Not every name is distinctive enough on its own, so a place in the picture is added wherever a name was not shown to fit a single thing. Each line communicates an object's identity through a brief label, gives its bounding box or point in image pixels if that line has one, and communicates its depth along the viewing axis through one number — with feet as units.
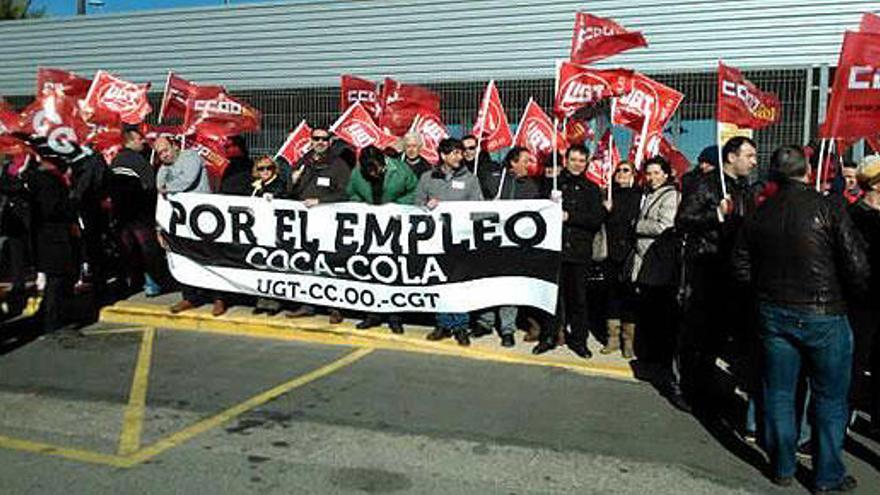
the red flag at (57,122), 27.50
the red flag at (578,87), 26.48
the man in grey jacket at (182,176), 30.22
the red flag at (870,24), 19.65
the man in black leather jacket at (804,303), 14.66
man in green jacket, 27.25
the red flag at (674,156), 34.24
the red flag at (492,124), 32.76
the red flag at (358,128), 34.99
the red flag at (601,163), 30.14
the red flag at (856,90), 18.78
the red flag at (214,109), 33.06
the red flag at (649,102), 29.37
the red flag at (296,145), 39.06
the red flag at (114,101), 35.86
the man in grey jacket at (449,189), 26.11
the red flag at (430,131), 35.99
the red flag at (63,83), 33.71
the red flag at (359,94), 38.63
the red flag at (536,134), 33.12
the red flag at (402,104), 36.68
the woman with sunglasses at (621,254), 24.63
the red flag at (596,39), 27.48
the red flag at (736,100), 22.63
